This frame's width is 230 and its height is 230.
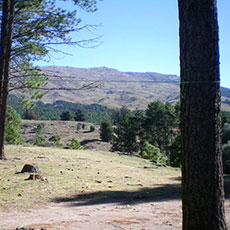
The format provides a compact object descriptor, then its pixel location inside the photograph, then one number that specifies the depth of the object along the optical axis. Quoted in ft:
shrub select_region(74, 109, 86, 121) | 286.05
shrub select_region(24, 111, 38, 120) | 283.59
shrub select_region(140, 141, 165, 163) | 90.76
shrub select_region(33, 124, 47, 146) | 200.19
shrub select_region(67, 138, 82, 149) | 110.39
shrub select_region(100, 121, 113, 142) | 186.09
